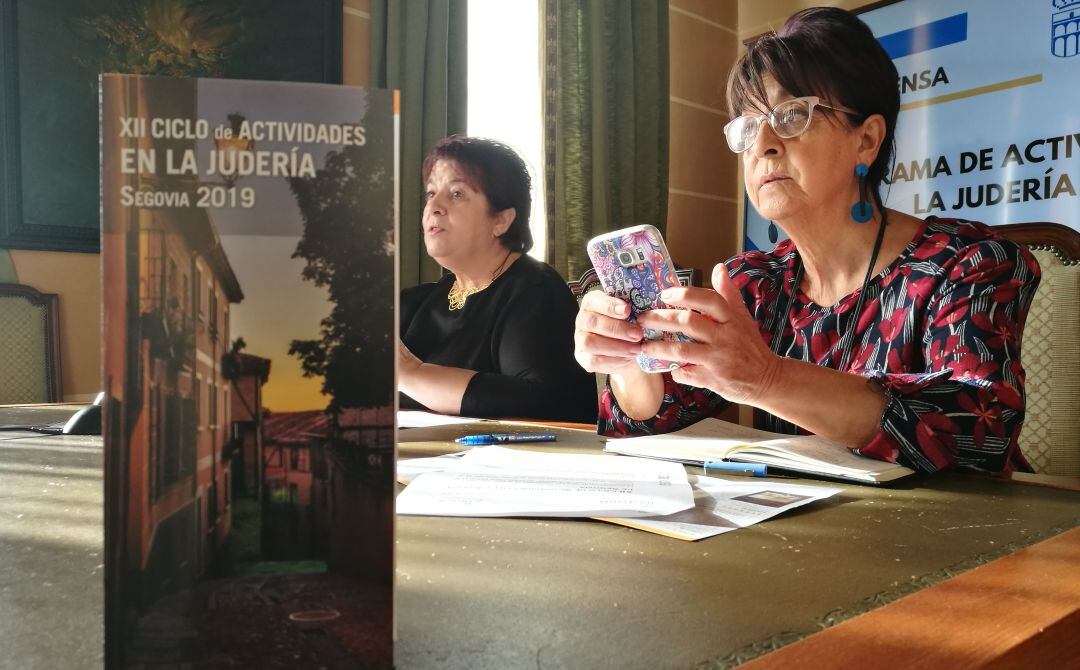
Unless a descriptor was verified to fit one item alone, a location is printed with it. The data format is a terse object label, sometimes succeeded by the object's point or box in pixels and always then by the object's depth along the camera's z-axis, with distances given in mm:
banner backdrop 3148
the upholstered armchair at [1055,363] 1318
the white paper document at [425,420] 1309
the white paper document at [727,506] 599
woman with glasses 913
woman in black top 1698
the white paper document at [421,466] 810
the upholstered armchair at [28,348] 2361
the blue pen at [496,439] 1067
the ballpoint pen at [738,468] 845
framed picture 2486
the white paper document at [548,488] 642
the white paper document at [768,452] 828
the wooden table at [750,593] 370
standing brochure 298
